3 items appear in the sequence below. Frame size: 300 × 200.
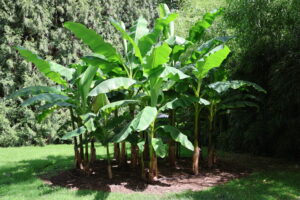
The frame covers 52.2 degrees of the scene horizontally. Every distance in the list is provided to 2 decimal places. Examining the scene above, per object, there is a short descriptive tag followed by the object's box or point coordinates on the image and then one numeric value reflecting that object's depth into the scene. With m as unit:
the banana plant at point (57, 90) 5.78
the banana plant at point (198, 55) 5.69
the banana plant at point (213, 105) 6.69
